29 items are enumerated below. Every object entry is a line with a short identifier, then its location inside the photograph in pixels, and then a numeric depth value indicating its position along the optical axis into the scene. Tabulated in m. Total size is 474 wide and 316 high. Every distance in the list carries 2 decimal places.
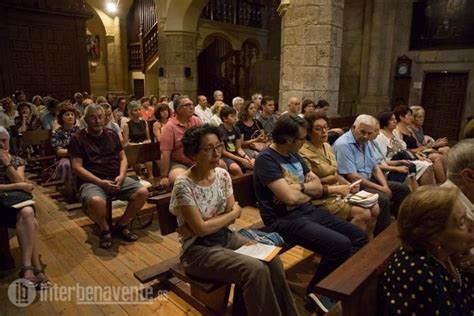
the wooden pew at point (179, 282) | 1.96
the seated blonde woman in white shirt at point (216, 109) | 5.03
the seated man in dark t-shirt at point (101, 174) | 3.02
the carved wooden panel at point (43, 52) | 7.62
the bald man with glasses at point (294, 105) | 4.89
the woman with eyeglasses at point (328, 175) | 2.56
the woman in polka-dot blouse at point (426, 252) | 1.11
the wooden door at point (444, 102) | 8.01
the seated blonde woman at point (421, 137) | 4.57
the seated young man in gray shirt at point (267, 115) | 4.93
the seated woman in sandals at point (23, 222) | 2.40
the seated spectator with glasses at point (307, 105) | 4.64
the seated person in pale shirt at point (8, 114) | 5.87
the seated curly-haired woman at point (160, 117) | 4.93
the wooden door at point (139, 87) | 14.48
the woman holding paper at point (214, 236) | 1.76
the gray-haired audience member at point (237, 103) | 5.97
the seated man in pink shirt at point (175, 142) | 3.40
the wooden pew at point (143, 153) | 3.86
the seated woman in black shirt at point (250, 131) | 4.42
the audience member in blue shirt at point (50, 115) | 5.35
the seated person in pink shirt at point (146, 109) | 6.94
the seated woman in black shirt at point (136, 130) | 4.97
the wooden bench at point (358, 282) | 1.38
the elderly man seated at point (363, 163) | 2.90
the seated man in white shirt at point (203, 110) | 6.13
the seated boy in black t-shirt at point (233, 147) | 3.95
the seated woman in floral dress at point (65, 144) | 3.88
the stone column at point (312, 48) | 4.92
